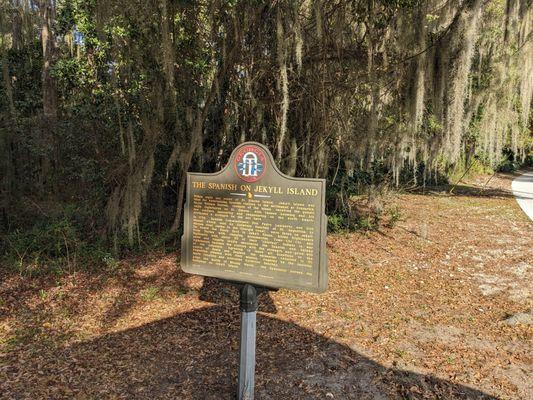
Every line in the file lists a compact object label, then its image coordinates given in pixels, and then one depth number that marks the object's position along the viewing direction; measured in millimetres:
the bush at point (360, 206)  8219
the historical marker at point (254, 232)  2859
